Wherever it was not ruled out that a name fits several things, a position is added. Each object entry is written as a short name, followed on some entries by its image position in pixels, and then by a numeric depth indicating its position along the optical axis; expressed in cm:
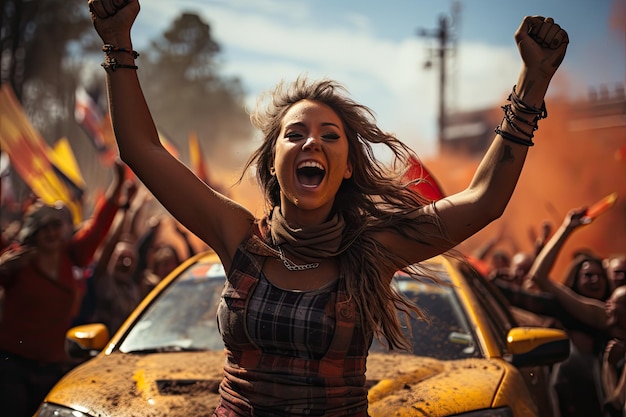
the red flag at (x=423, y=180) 313
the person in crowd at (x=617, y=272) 611
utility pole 2117
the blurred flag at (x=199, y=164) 1067
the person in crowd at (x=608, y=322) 530
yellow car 332
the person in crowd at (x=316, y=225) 237
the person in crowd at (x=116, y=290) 688
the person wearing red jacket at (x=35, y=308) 520
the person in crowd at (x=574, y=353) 550
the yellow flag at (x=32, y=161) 1210
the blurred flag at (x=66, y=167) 1185
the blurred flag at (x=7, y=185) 1241
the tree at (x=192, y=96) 1997
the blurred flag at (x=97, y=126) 1401
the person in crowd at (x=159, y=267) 732
